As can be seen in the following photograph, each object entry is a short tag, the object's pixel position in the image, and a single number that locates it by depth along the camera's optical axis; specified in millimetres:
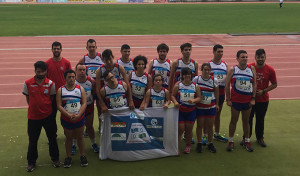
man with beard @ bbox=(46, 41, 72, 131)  4922
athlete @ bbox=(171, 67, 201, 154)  4637
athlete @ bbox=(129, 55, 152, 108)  4812
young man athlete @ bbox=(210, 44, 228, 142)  5062
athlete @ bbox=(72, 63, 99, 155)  4633
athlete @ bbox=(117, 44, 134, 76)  5289
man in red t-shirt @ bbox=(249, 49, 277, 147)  4845
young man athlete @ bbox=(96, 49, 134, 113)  4648
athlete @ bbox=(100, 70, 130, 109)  4559
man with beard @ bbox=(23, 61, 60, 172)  4203
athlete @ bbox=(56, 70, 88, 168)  4234
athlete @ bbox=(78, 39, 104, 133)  5363
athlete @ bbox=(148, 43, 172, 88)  5371
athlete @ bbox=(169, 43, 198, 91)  5230
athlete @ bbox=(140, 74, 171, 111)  4668
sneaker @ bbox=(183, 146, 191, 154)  4895
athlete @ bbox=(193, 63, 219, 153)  4785
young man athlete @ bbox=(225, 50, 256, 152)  4773
